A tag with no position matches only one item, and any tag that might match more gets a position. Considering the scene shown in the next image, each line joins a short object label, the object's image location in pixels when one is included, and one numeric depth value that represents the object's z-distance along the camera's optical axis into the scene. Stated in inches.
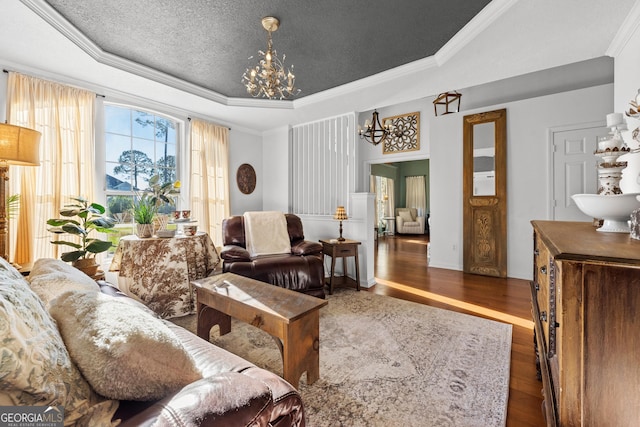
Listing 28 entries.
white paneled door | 144.1
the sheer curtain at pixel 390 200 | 383.9
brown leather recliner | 115.4
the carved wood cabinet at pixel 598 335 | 27.7
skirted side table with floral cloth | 103.1
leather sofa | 25.5
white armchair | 362.0
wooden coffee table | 61.7
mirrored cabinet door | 166.6
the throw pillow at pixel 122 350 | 27.2
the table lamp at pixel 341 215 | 152.4
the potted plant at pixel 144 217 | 111.7
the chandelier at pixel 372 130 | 154.2
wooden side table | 140.0
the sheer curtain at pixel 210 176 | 162.9
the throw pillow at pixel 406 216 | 367.6
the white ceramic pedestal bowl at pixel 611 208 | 44.0
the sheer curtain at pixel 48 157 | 104.0
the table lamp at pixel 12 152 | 72.3
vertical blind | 168.1
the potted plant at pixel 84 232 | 90.2
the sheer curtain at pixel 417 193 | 390.9
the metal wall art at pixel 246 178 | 191.8
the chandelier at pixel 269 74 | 85.2
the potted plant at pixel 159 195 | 117.1
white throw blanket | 138.5
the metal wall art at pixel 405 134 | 217.3
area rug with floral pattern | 58.2
